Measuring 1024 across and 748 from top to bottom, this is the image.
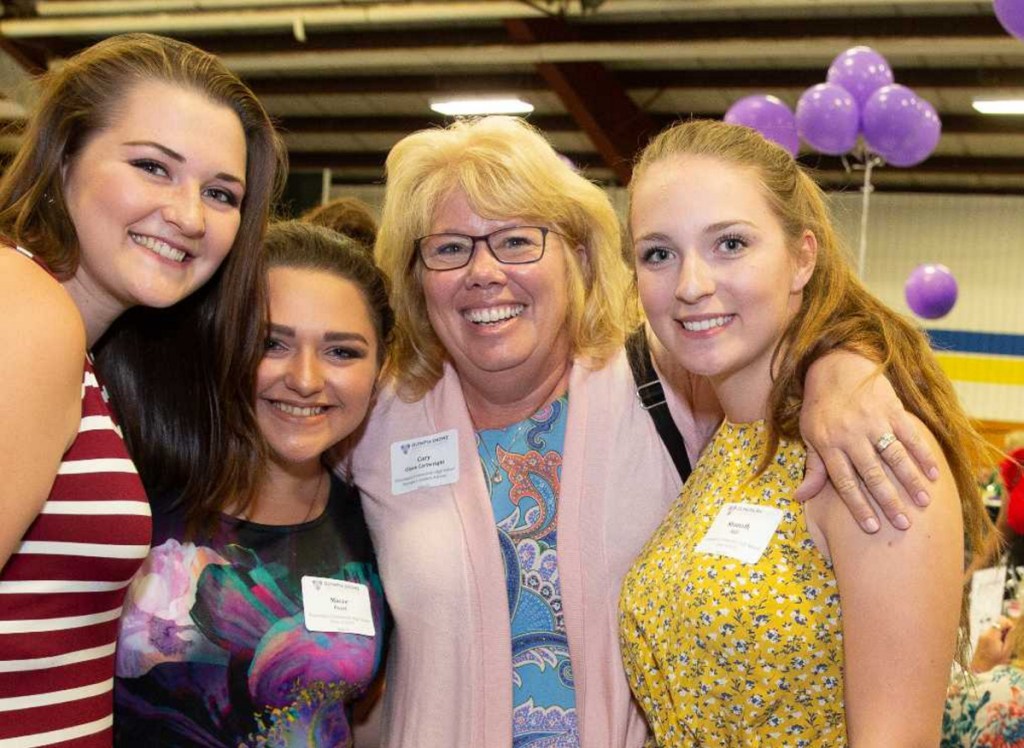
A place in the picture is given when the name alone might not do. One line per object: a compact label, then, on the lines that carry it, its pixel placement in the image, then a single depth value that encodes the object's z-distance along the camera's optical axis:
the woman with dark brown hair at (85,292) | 1.54
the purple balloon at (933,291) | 9.49
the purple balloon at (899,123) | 7.05
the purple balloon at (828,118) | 7.01
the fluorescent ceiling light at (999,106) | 10.58
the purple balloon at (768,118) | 6.86
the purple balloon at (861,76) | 7.21
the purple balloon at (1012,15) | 3.48
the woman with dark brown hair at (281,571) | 2.20
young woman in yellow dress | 1.64
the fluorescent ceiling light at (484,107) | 12.19
